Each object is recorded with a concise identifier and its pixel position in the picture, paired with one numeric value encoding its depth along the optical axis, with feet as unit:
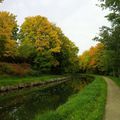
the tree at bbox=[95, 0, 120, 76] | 44.53
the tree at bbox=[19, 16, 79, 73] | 90.54
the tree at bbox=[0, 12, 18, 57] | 60.41
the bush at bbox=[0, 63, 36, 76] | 66.45
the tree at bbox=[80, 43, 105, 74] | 145.34
